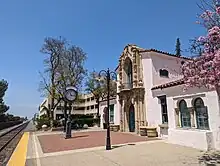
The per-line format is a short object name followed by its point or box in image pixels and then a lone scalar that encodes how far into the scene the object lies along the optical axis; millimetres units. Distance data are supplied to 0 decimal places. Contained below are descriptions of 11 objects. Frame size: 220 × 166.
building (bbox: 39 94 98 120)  53603
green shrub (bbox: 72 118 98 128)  25630
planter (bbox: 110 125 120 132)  17209
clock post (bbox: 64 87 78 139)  13885
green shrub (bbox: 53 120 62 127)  25266
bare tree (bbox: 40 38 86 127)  22335
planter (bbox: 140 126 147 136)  13191
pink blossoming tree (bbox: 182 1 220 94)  5675
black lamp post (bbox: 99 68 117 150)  8773
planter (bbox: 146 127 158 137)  12614
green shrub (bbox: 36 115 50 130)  25434
